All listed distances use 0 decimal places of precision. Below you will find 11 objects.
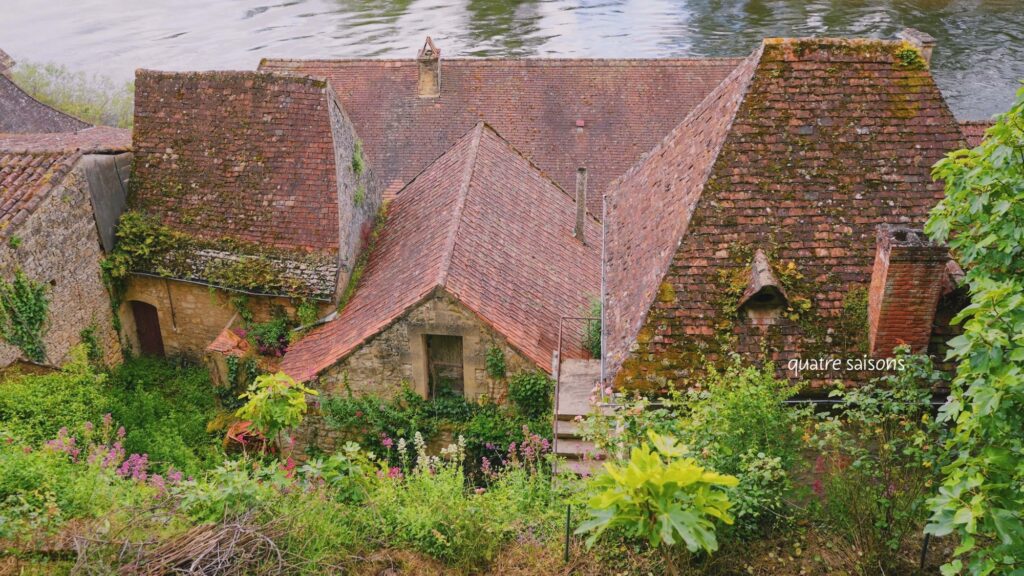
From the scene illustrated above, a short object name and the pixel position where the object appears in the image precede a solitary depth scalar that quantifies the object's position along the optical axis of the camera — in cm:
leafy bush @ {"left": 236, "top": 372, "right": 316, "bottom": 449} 996
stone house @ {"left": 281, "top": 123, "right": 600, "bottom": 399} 1359
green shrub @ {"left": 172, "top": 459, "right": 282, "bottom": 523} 811
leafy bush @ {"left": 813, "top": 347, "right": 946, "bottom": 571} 800
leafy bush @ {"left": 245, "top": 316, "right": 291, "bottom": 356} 1655
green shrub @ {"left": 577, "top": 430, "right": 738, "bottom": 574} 602
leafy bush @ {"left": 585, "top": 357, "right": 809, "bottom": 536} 814
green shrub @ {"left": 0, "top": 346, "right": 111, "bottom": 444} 1312
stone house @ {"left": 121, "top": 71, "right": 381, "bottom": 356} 1661
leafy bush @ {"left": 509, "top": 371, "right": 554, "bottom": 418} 1353
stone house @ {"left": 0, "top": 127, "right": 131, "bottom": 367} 1480
